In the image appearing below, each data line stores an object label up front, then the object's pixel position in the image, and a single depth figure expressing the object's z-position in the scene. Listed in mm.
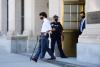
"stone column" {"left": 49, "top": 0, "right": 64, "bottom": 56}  18475
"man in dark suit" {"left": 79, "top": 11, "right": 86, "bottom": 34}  16752
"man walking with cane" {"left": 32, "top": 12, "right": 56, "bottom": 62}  16359
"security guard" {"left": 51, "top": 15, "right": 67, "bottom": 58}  17391
